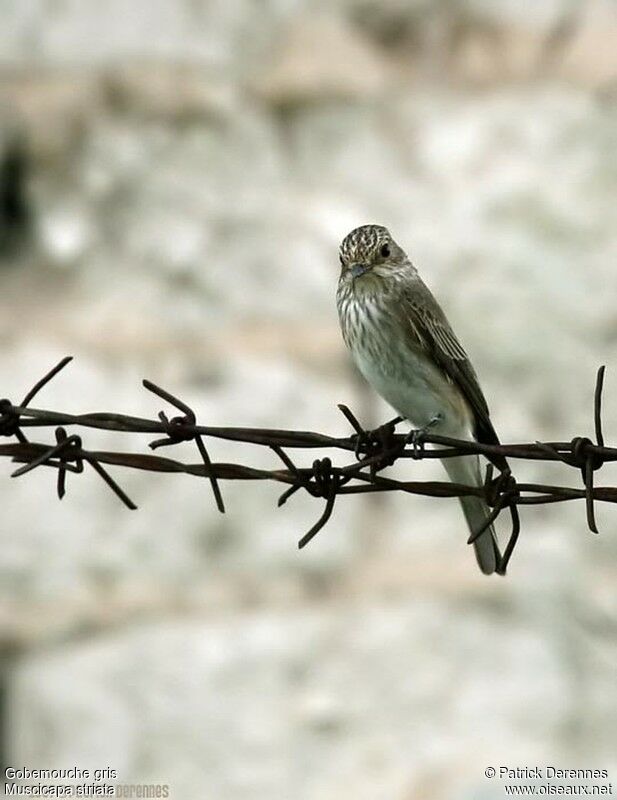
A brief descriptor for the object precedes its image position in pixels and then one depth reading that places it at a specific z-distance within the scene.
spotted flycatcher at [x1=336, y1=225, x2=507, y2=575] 9.21
